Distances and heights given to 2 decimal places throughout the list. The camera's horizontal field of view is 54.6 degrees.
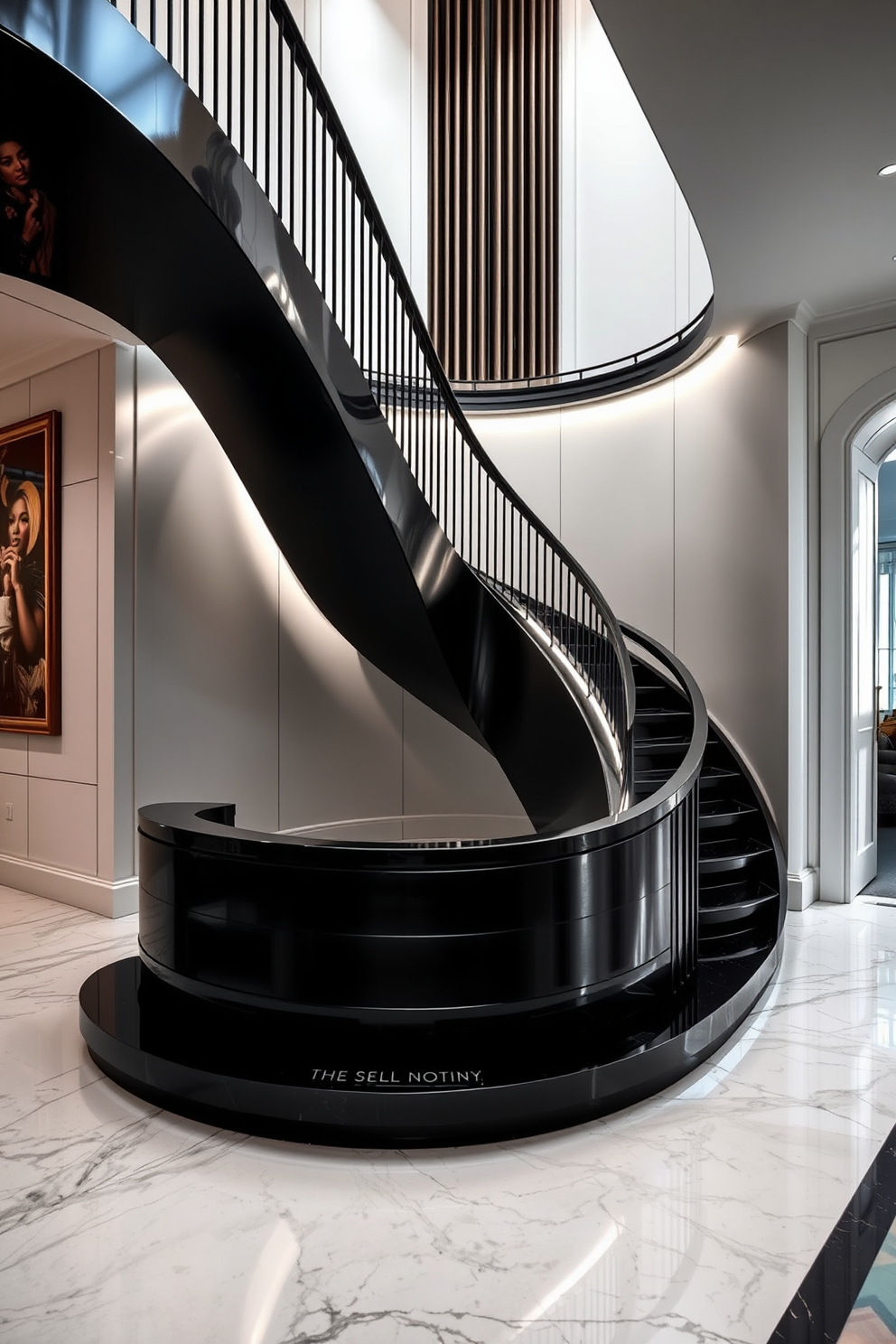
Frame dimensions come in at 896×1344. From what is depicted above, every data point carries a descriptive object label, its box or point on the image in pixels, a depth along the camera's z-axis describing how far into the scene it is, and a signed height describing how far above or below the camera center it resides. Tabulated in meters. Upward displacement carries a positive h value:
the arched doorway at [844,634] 5.71 +0.24
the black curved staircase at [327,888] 2.74 -0.77
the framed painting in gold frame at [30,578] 5.84 +0.66
